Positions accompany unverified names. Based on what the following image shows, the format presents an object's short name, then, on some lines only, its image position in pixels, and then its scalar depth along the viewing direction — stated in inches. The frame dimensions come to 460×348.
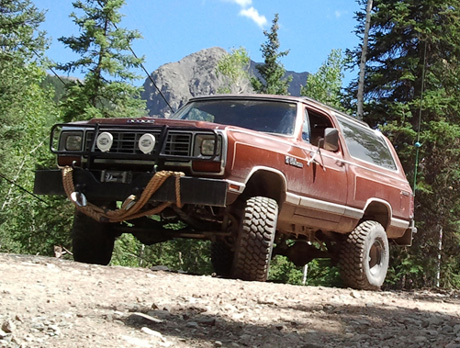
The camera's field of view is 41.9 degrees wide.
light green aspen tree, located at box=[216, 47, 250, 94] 1562.5
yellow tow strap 221.3
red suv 224.7
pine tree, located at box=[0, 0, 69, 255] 803.4
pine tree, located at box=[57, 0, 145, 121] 788.0
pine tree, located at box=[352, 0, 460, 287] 611.0
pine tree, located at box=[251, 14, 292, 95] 1291.8
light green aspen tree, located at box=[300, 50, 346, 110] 1531.7
